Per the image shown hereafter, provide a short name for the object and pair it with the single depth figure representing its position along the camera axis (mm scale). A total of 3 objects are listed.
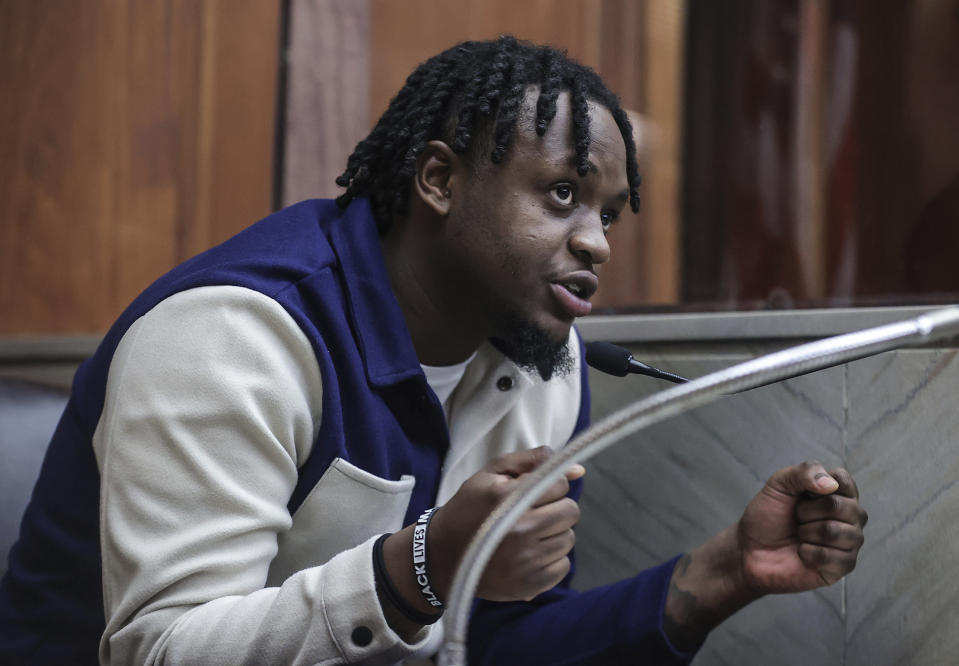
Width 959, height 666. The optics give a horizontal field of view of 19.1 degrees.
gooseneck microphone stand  1721
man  1910
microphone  2005
